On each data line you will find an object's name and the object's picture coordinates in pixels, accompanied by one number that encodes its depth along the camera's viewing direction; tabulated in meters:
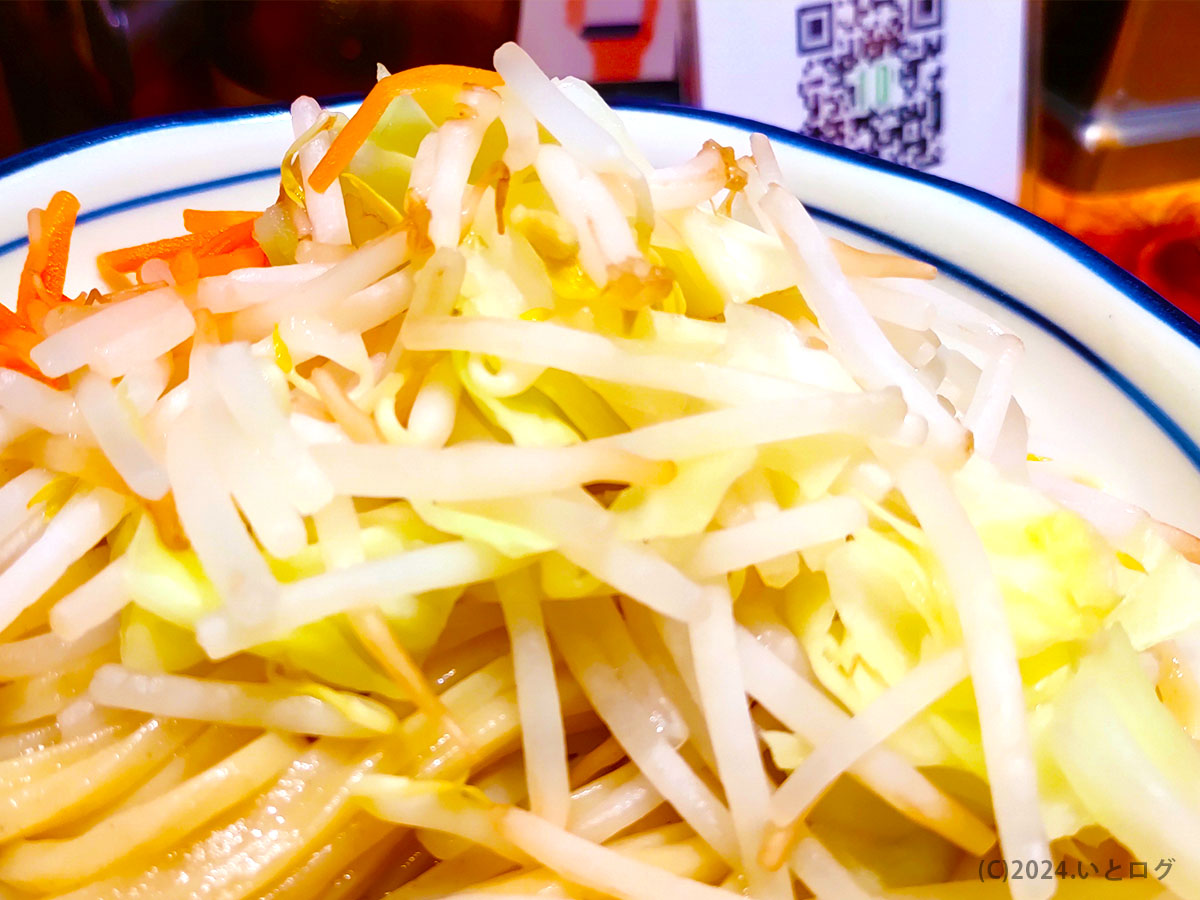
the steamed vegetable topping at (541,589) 0.13
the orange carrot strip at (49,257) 0.18
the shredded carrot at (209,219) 0.21
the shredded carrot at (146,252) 0.20
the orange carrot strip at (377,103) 0.16
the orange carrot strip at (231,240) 0.19
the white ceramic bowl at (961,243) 0.21
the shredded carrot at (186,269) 0.15
